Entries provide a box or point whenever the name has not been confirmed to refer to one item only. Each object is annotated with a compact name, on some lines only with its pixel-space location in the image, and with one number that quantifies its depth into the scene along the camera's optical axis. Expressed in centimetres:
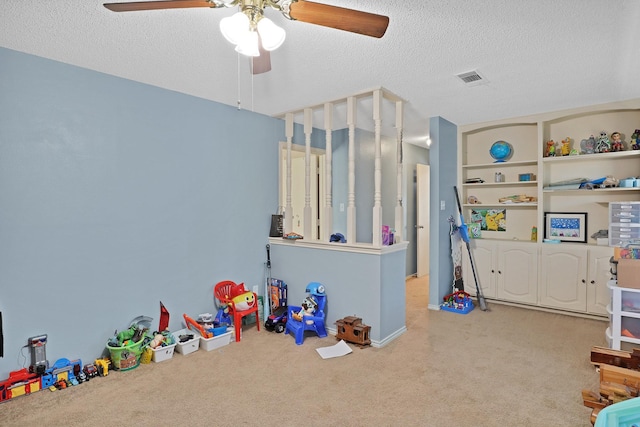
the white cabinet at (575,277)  378
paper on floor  297
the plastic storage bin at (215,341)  310
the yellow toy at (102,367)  265
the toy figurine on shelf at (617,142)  373
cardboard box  274
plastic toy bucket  272
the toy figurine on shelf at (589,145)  386
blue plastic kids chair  330
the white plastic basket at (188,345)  303
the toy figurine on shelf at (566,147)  404
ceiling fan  148
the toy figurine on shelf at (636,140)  364
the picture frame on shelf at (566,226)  406
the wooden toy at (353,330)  312
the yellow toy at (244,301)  344
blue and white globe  448
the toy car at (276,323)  352
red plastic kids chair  335
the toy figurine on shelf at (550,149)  412
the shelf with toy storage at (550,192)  380
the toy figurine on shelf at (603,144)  377
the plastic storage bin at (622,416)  117
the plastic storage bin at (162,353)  288
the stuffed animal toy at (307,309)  338
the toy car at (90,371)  261
